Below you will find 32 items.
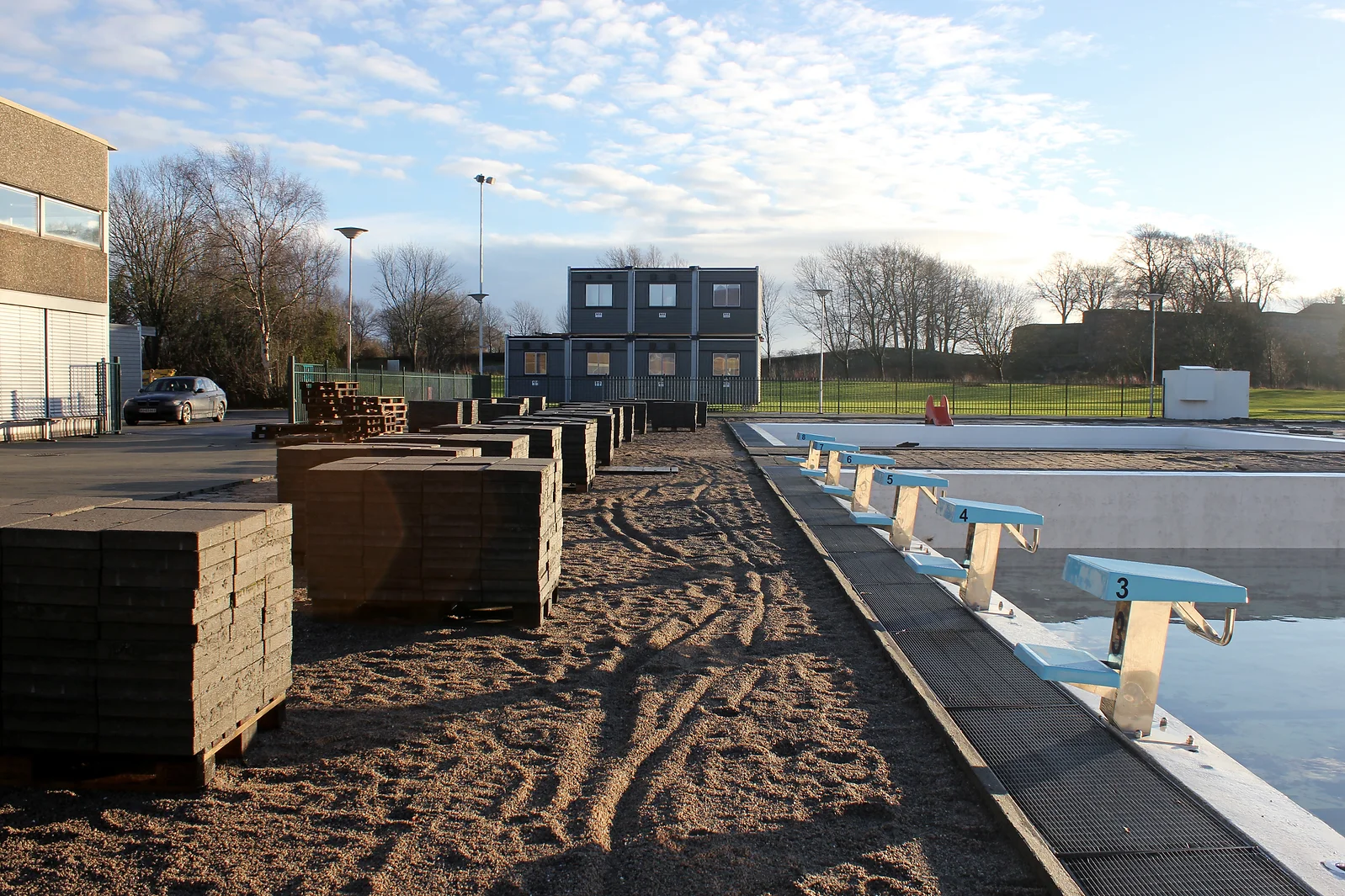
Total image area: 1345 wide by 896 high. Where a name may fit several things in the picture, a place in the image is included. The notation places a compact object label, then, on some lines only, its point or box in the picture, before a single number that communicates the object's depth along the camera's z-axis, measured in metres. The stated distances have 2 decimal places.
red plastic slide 32.16
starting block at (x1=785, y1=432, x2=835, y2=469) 16.79
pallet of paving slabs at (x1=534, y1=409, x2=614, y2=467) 17.50
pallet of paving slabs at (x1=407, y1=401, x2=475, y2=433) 21.88
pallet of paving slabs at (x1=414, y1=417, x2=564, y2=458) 11.94
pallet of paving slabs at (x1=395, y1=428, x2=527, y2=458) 10.05
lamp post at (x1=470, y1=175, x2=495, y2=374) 50.19
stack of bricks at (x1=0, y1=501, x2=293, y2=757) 3.83
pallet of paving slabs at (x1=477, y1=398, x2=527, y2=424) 23.30
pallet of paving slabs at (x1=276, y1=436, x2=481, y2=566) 8.34
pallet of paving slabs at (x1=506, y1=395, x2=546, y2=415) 30.07
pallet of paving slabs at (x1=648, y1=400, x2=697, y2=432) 31.50
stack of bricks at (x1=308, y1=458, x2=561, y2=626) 6.38
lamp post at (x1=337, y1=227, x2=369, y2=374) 27.14
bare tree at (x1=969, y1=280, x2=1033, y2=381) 76.31
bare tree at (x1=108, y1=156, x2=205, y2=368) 50.78
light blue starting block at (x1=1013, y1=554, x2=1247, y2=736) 4.71
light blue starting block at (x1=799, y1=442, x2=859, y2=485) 14.76
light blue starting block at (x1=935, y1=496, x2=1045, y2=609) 7.19
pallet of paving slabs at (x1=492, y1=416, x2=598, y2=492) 14.12
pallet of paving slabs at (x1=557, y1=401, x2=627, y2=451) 20.90
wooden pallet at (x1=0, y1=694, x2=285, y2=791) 3.95
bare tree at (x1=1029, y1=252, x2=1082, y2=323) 83.31
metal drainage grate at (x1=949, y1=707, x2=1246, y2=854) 3.69
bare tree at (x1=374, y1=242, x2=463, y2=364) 76.06
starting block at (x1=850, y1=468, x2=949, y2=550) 9.31
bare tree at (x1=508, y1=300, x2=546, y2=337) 92.56
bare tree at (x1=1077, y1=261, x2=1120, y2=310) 81.62
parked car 31.38
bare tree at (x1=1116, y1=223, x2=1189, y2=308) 77.56
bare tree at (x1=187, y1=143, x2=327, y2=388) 48.28
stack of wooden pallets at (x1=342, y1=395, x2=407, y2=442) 19.08
